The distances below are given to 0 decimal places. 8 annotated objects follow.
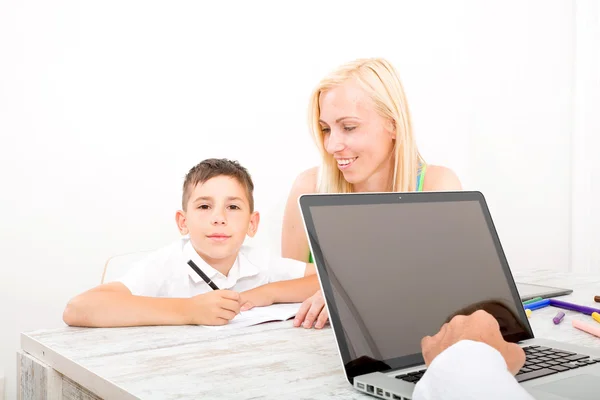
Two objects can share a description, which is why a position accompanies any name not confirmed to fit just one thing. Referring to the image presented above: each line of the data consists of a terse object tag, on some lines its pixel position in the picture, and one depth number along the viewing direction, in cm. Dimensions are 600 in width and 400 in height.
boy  97
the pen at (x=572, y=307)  106
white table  65
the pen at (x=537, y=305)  109
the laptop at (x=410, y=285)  67
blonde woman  174
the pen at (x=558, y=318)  99
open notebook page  99
